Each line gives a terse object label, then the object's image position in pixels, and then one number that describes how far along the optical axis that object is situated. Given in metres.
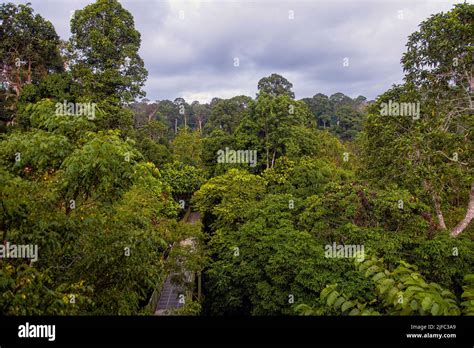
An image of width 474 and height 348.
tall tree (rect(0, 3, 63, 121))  17.02
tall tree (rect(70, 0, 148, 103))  17.20
